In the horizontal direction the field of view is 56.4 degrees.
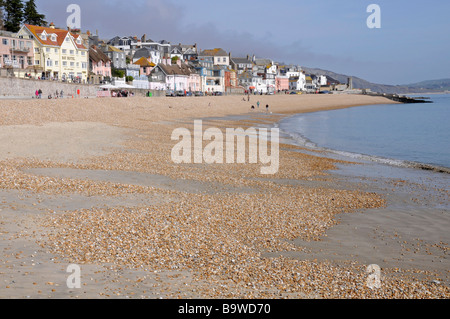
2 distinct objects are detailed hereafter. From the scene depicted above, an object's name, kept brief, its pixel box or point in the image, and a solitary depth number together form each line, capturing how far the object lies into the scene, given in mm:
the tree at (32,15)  90562
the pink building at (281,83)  182625
